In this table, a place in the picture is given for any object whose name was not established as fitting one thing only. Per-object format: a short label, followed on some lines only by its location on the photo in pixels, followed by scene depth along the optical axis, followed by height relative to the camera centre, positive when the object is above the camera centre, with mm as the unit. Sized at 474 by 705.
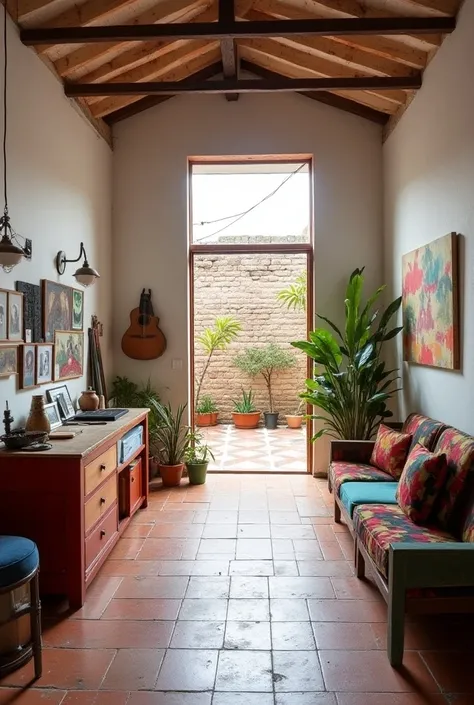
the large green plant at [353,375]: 4613 -196
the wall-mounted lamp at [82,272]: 3941 +645
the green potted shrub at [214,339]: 8508 +257
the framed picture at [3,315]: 3031 +244
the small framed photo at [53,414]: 3584 -425
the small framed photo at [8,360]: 3055 -30
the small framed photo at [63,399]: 3787 -339
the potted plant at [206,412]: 8555 -974
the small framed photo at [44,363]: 3556 -55
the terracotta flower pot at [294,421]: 8452 -1111
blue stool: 2148 -978
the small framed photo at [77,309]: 4285 +394
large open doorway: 8398 +161
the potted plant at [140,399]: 5211 -462
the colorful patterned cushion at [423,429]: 3361 -536
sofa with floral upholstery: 2246 -915
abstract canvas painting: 3406 +374
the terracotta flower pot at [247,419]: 8398 -1074
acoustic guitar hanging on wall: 5430 +200
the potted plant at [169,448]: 5090 -950
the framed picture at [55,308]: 3682 +360
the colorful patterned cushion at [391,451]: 3672 -723
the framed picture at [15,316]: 3139 +249
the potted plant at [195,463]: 5129 -1097
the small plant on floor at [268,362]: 8617 -134
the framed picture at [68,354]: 3906 +8
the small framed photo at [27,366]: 3307 -70
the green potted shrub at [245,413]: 8398 -968
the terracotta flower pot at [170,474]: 5094 -1195
